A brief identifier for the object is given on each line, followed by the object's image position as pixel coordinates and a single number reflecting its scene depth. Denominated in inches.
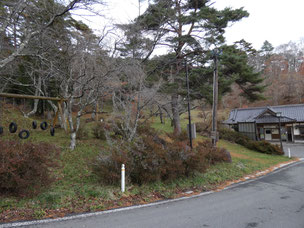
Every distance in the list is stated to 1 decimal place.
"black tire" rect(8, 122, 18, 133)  238.6
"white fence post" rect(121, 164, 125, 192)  223.9
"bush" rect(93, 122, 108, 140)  522.3
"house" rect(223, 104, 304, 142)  931.3
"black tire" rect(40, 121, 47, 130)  265.7
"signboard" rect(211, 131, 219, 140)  426.6
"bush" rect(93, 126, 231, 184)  239.0
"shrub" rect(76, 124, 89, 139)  497.4
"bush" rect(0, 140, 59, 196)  173.9
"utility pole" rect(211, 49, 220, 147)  427.6
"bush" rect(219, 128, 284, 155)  646.6
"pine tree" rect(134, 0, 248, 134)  542.0
